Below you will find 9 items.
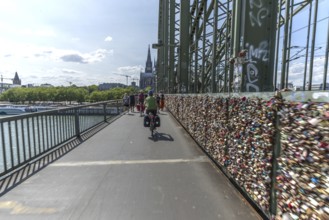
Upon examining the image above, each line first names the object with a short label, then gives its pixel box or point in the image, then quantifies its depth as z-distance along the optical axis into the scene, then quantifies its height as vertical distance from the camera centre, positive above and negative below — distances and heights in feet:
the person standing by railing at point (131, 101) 63.98 -2.41
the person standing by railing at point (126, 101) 65.81 -2.50
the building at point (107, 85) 608.84 +17.11
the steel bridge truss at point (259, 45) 15.78 +3.49
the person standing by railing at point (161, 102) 64.53 -2.66
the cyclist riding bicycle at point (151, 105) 31.04 -1.67
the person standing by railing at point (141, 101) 54.49 -2.05
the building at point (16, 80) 633.82 +28.45
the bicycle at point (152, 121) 29.76 -3.65
